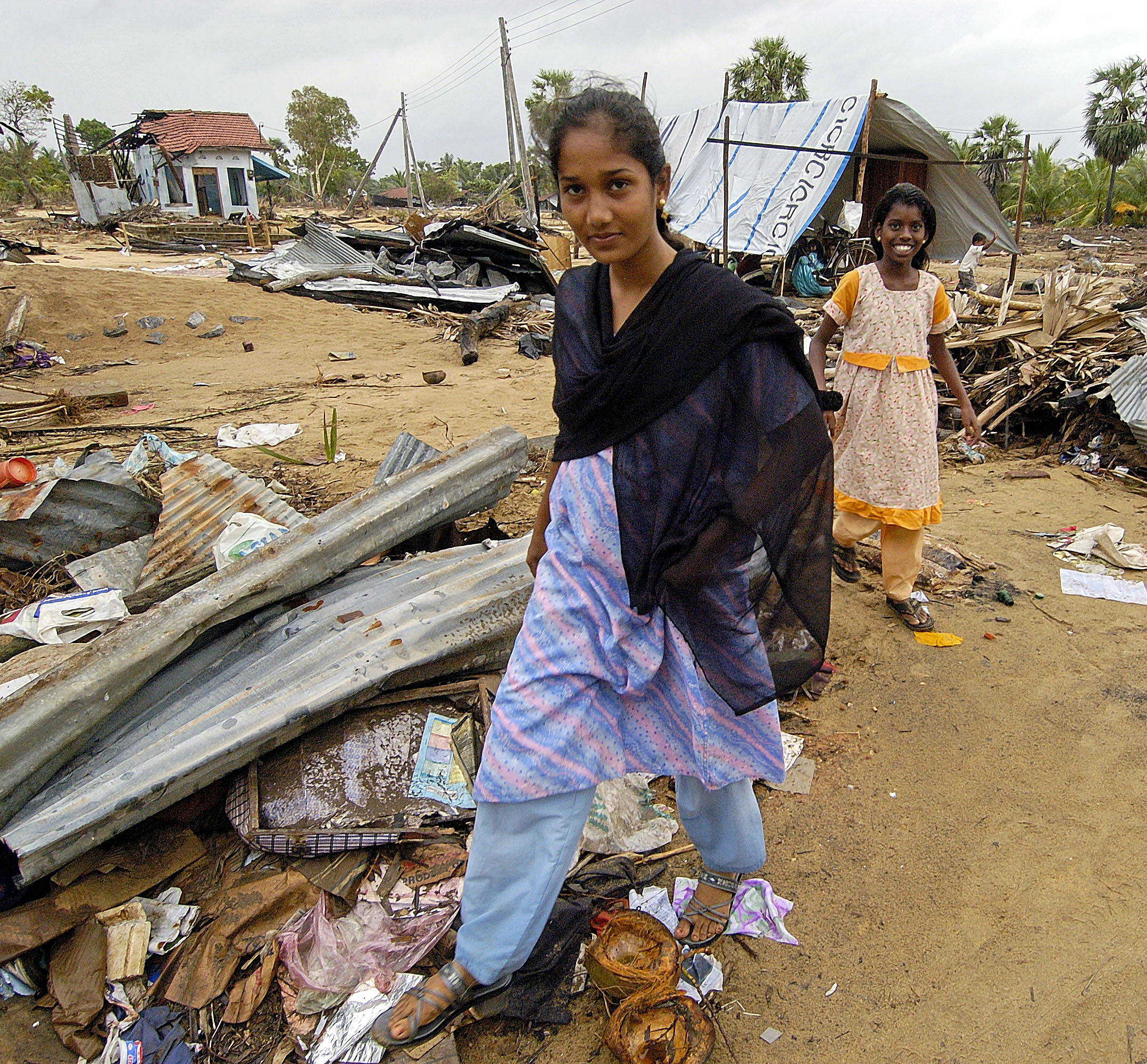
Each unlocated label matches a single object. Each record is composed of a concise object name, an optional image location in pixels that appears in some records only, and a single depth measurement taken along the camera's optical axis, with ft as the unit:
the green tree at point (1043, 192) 83.25
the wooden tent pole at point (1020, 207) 29.63
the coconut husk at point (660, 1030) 5.17
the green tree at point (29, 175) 107.34
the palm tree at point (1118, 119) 97.19
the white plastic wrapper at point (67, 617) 8.49
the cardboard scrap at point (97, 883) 5.79
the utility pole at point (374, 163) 73.00
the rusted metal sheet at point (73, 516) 10.40
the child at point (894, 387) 10.08
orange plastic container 11.28
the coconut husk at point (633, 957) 5.47
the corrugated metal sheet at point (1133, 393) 16.34
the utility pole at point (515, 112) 63.36
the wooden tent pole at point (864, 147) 36.37
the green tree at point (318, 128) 134.41
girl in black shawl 4.23
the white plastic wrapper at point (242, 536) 9.41
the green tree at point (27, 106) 112.57
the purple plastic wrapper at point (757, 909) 6.31
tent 36.73
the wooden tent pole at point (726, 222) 29.60
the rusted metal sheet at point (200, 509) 10.20
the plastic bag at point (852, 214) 39.96
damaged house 88.17
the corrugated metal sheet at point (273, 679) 5.85
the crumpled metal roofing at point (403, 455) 11.47
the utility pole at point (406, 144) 79.66
